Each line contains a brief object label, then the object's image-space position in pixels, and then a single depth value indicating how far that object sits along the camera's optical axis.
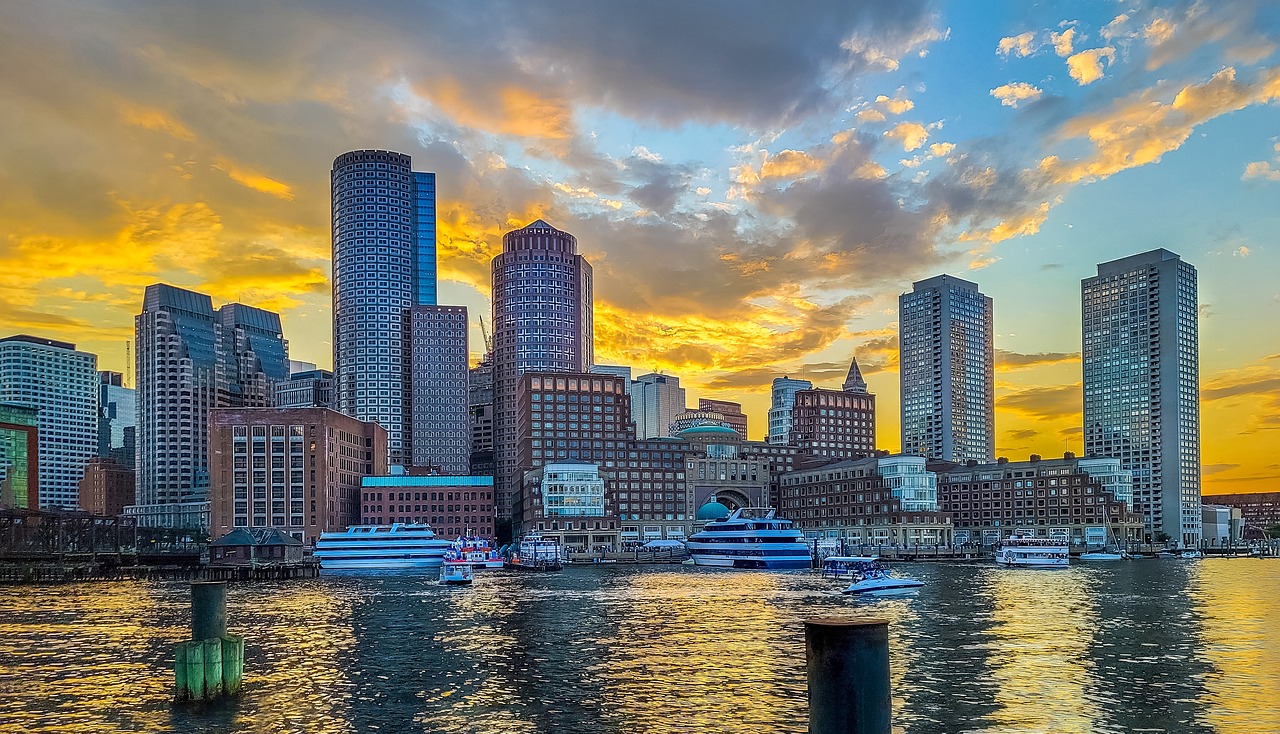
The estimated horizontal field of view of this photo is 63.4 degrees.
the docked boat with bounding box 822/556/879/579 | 170.88
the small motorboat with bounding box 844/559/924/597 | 125.38
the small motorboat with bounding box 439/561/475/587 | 159.50
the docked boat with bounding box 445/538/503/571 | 179.50
